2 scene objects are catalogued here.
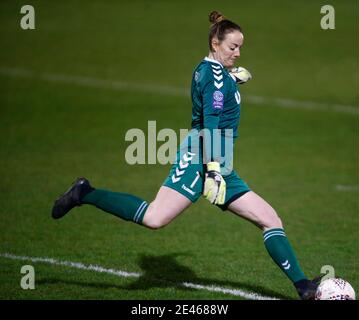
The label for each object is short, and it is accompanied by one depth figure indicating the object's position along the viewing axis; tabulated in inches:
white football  620.4
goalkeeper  637.3
